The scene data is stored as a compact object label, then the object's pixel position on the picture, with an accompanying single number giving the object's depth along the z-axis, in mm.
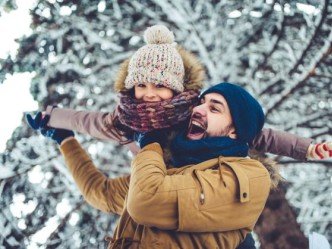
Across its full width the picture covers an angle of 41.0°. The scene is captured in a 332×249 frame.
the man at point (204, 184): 1793
